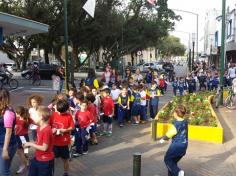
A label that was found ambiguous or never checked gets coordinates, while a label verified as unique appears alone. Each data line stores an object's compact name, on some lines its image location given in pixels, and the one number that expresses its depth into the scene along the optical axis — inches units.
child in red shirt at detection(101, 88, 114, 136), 261.3
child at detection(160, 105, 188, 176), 157.5
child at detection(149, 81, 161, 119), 326.0
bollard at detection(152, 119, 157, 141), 244.9
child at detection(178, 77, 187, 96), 505.0
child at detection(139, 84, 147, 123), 311.5
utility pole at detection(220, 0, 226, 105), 405.4
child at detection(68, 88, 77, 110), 237.4
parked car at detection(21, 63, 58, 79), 792.4
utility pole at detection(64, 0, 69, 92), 449.1
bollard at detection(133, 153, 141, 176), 122.3
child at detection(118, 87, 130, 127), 294.1
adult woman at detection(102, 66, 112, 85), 414.5
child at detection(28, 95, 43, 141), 179.7
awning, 406.1
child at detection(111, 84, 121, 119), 305.1
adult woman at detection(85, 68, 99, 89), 331.5
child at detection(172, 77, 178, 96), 507.6
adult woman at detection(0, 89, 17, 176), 130.9
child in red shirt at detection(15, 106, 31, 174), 172.8
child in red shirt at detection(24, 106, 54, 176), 131.2
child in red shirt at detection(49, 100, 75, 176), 164.3
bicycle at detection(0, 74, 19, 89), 538.4
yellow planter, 244.8
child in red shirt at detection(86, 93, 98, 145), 214.8
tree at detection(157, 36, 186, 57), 2556.2
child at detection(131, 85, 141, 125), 308.1
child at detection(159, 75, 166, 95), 513.9
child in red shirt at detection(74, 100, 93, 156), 203.8
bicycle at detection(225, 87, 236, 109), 394.4
